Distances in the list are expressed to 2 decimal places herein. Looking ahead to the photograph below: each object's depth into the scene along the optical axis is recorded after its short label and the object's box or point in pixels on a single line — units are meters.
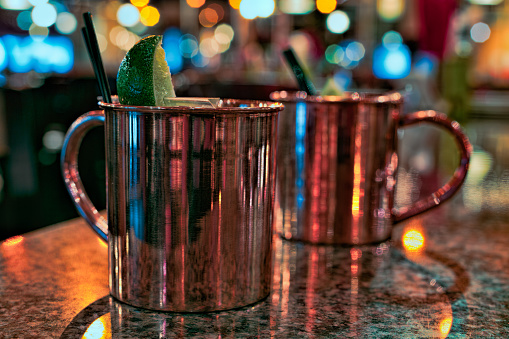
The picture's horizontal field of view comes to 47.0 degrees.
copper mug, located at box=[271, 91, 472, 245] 0.65
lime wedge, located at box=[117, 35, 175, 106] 0.46
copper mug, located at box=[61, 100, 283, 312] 0.44
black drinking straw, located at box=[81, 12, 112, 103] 0.51
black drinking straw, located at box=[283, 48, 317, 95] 0.66
